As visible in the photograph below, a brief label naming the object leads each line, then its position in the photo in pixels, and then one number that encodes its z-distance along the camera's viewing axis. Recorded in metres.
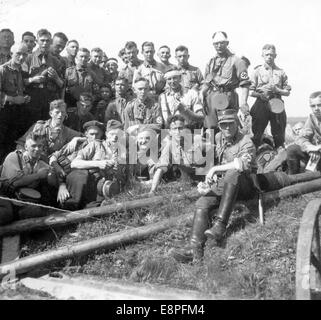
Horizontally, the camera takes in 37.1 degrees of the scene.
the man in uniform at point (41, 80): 8.82
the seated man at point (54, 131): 7.79
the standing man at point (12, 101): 8.34
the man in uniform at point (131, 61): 10.15
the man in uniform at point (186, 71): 9.64
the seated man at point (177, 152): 7.83
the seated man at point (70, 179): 7.17
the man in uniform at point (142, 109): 8.65
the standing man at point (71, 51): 10.04
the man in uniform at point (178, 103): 8.70
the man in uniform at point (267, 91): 9.95
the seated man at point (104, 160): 7.38
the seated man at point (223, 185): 6.15
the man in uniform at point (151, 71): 9.79
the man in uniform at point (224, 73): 9.30
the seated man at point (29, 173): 6.80
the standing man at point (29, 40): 9.18
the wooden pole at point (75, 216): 6.76
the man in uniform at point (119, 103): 9.00
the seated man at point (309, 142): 7.81
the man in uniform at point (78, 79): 9.52
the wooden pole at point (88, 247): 6.00
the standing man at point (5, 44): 8.70
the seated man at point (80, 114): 9.07
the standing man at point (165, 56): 10.12
